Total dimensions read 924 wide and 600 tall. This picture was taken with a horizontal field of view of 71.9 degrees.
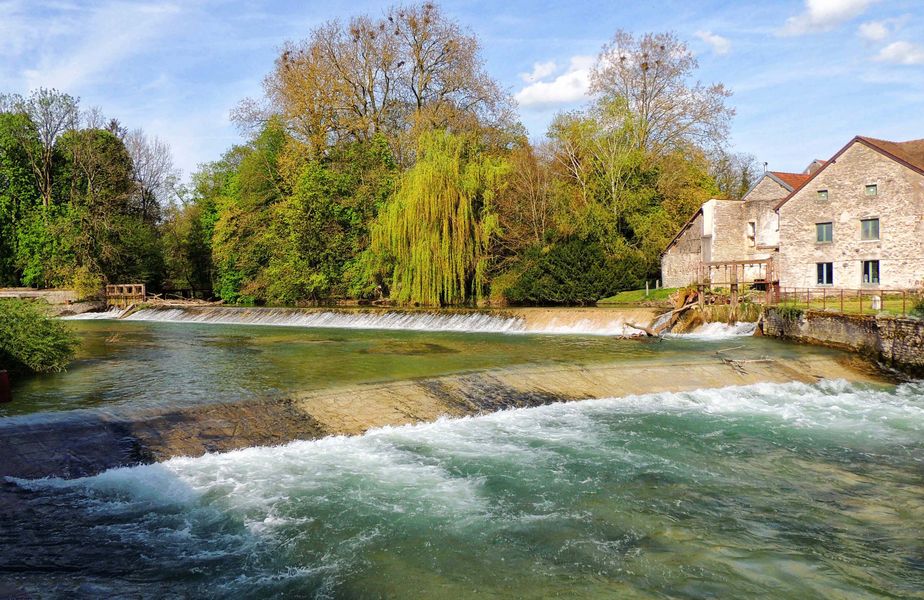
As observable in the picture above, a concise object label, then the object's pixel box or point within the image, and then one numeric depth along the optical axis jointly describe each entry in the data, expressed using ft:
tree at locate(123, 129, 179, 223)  179.01
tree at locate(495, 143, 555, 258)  115.14
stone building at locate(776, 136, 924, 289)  84.23
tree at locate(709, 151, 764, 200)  172.14
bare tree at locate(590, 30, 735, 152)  130.52
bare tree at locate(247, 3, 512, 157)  131.95
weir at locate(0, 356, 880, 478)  27.68
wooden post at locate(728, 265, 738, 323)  75.66
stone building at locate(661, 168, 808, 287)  114.83
